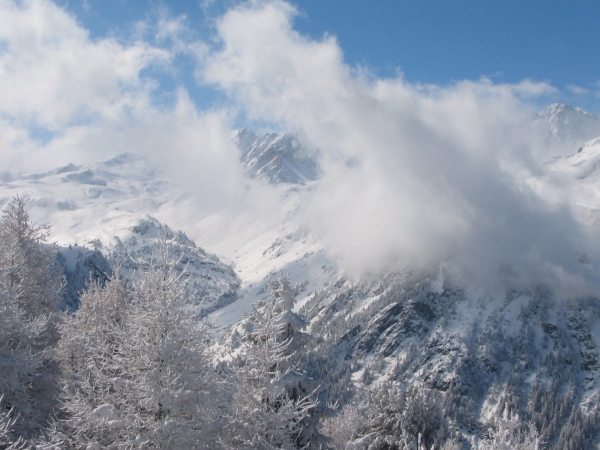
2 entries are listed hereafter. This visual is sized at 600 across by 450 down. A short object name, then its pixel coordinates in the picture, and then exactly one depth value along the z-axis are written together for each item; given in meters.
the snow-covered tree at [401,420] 31.97
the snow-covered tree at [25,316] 18.67
